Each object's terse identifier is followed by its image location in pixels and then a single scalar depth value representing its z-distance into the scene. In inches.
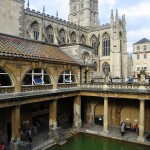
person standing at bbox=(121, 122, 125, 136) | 847.7
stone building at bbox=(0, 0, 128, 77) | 1784.0
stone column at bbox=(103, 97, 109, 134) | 887.1
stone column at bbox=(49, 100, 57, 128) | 823.1
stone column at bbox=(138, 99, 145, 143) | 791.9
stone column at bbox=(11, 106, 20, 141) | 646.5
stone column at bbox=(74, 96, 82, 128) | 973.7
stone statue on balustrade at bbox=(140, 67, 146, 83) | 831.9
